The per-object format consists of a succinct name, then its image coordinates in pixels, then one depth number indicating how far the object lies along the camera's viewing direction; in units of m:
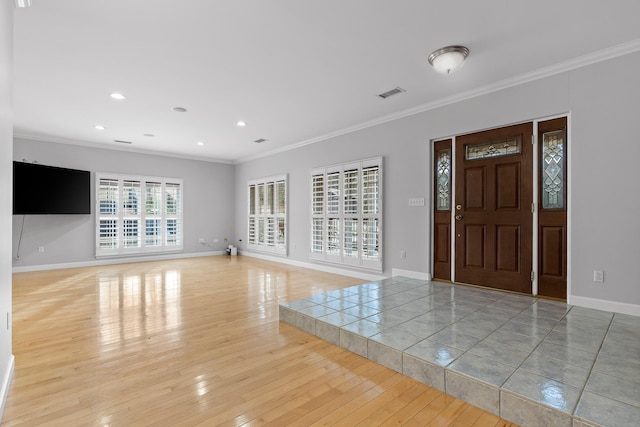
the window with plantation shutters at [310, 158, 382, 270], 5.19
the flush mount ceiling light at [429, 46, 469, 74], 2.96
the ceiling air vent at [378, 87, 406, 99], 3.99
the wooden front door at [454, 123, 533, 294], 3.69
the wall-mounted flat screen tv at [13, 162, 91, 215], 5.59
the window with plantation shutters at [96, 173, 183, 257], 6.91
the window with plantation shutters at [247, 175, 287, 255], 7.27
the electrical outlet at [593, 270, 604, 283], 3.14
